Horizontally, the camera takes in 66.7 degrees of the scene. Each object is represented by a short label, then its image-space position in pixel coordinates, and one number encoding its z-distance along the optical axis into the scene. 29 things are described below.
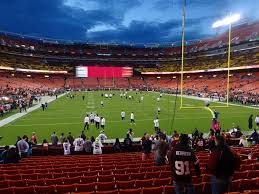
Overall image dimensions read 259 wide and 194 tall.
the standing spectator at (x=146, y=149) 6.36
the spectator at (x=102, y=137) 9.62
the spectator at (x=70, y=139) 9.06
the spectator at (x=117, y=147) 8.40
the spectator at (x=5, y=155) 5.96
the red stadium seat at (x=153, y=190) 3.21
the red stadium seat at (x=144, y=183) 3.70
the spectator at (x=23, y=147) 7.40
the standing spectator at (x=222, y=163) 2.95
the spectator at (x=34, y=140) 9.82
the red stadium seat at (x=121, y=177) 4.17
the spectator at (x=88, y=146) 8.16
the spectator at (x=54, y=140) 9.56
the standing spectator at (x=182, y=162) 3.00
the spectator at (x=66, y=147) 7.98
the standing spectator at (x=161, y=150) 4.97
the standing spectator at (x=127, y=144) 8.46
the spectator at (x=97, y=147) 7.84
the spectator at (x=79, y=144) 8.09
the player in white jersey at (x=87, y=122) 13.52
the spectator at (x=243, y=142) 7.71
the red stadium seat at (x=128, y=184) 3.69
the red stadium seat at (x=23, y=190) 3.54
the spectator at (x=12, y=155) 5.89
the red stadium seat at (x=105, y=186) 3.62
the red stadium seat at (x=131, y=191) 3.09
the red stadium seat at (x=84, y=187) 3.56
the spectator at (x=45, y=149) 8.46
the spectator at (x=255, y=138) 9.18
